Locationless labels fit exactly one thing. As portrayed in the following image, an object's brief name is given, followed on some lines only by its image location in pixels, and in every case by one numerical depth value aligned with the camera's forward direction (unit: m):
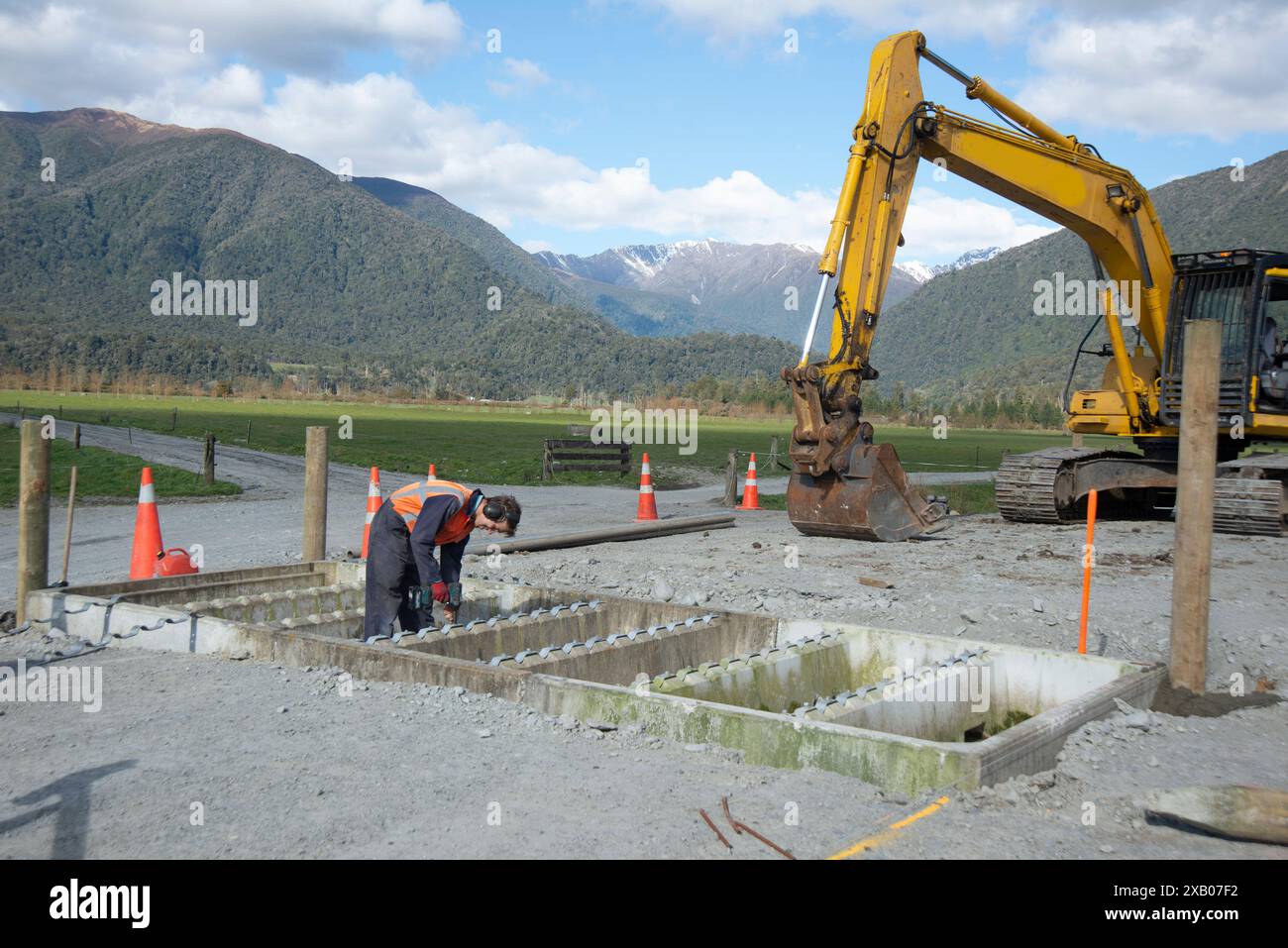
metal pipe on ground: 13.56
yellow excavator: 14.20
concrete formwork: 5.66
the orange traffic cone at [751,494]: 20.98
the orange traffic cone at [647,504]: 17.81
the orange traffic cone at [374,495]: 12.54
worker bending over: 8.10
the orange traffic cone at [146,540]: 10.35
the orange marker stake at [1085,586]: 7.77
